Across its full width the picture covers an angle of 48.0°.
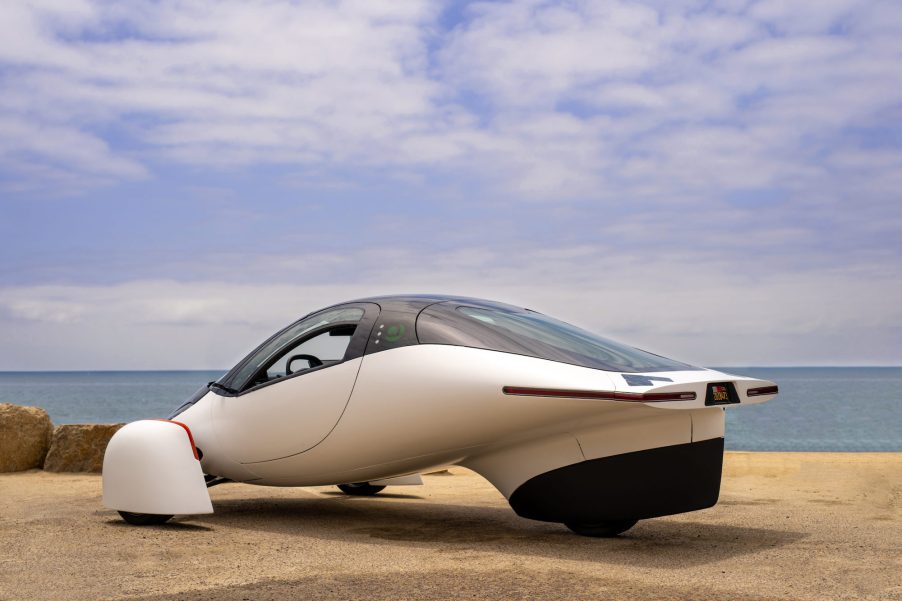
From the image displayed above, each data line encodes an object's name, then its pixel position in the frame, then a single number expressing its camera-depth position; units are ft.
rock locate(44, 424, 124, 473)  41.42
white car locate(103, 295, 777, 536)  21.83
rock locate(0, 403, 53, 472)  41.65
